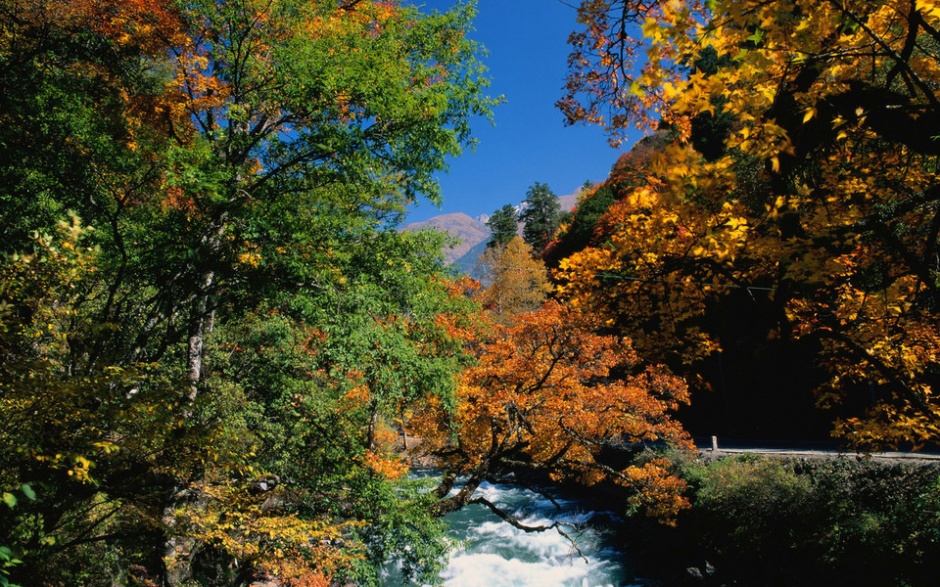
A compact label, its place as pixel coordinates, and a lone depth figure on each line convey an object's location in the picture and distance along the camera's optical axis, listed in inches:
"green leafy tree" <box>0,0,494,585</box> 177.0
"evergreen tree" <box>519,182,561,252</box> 1844.2
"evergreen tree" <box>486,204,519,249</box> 1867.2
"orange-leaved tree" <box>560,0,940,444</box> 93.4
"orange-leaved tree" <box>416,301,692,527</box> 418.6
